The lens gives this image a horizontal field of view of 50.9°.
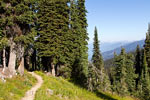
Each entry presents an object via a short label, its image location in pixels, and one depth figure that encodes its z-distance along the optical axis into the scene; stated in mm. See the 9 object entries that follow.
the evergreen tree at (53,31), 23984
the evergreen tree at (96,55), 46559
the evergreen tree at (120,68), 44344
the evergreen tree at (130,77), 51344
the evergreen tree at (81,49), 27250
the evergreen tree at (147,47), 57025
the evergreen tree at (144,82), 40375
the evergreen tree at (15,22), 16188
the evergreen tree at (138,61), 65119
